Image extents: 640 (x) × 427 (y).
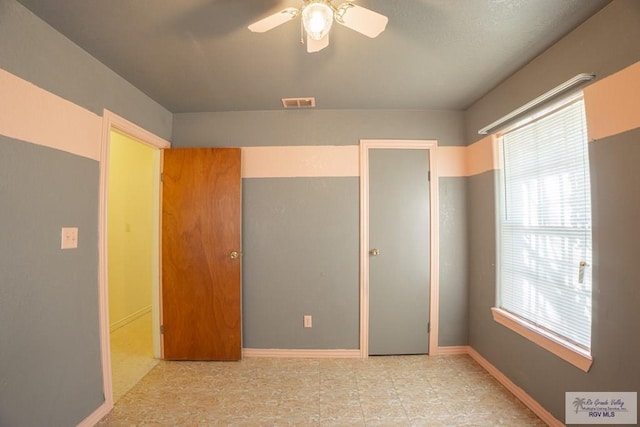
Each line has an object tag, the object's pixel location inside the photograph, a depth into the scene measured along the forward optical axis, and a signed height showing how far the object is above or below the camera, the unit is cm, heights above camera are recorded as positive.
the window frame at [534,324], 146 -73
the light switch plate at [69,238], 149 -11
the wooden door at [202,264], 238 -41
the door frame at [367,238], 247 -19
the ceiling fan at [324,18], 108 +85
